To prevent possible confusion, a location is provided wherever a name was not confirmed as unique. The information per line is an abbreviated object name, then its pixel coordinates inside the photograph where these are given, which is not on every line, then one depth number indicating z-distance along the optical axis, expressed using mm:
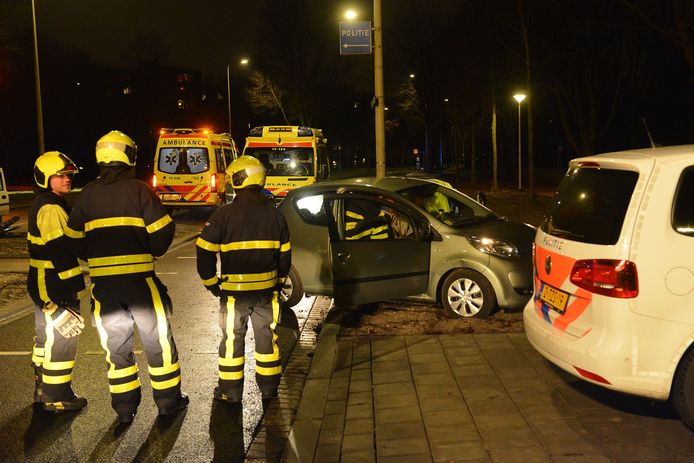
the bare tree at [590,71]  30094
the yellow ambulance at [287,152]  21156
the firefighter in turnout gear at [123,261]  4797
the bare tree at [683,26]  14555
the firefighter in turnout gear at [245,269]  5219
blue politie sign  12680
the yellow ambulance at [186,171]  21078
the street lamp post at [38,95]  20172
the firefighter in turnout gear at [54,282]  5020
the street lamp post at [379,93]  13008
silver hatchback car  7434
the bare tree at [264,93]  50969
